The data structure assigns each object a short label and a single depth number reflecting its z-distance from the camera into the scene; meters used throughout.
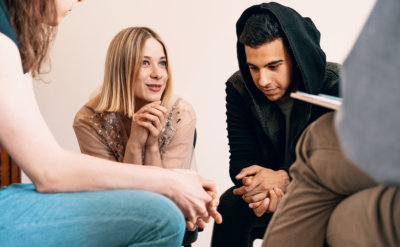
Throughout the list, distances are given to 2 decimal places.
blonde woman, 1.71
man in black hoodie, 1.44
